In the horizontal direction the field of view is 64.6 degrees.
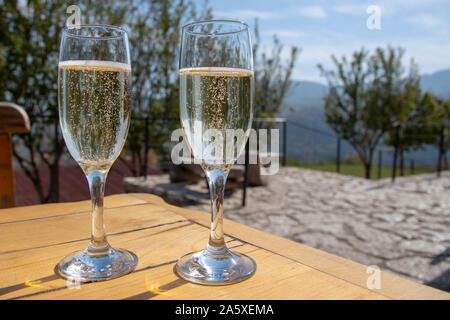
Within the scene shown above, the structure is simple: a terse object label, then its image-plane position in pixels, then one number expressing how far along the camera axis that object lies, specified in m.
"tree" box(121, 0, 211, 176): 6.48
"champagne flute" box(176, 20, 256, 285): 0.50
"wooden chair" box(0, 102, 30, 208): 1.13
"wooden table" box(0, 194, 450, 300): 0.43
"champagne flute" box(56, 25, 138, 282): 0.50
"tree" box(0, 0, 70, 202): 5.17
